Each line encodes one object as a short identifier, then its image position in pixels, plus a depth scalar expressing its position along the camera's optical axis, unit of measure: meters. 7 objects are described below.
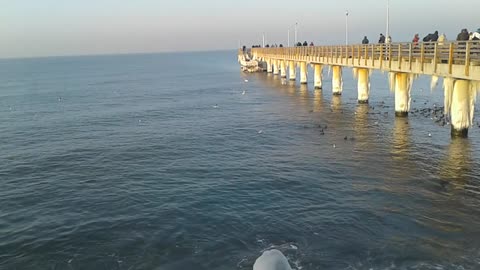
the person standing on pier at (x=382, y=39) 43.09
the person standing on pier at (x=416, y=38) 37.31
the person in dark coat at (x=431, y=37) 33.03
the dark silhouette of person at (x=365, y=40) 49.62
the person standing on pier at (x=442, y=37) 33.45
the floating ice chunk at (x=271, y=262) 4.93
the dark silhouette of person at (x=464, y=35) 29.47
